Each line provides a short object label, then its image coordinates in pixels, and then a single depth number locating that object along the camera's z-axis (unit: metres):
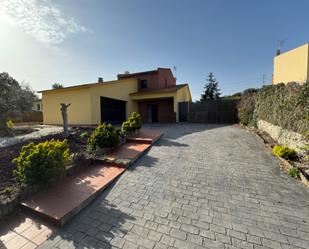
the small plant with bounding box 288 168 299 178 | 3.53
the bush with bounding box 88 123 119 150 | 5.07
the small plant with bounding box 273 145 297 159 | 4.25
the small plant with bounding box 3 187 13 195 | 2.77
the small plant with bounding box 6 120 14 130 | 7.76
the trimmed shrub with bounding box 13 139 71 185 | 2.87
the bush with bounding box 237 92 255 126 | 9.85
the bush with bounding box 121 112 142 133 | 6.79
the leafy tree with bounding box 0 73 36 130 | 8.20
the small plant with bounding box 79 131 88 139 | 6.42
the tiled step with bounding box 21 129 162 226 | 2.54
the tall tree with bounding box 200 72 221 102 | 29.17
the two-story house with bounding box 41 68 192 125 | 10.23
